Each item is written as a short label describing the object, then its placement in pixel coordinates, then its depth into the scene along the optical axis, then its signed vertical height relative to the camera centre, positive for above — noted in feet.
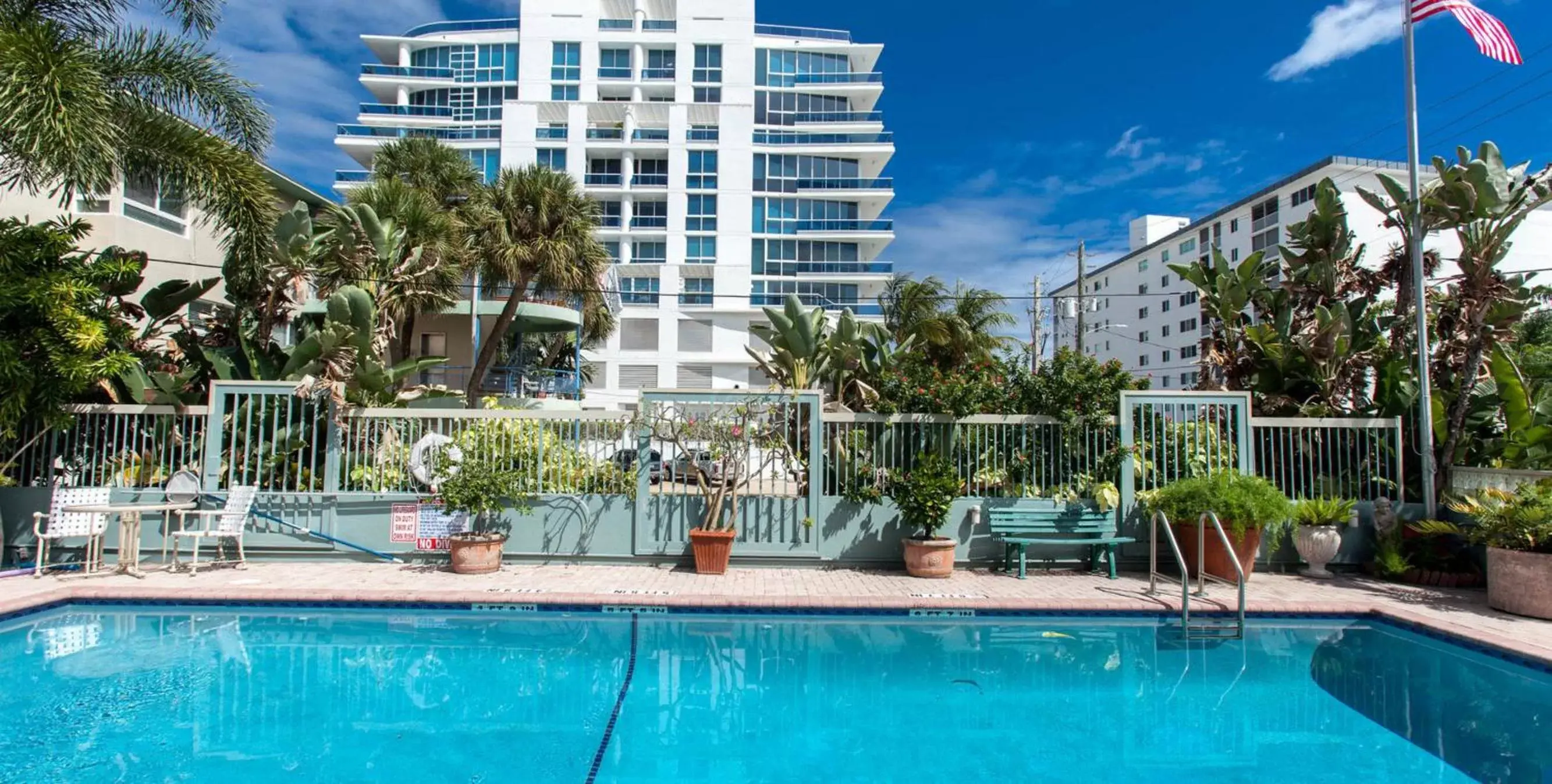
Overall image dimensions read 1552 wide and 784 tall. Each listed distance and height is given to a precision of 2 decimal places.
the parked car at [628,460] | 34.55 -0.89
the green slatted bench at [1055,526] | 32.50 -3.33
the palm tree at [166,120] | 29.84 +14.38
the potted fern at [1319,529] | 31.71 -3.24
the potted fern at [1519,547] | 25.52 -3.21
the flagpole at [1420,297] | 32.35 +6.51
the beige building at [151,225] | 43.78 +12.83
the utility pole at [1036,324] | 96.84 +15.29
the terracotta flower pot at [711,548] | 31.42 -4.30
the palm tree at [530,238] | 64.23 +16.81
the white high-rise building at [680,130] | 151.33 +60.83
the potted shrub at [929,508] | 31.17 -2.54
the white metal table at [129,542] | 30.42 -4.20
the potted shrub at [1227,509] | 29.32 -2.33
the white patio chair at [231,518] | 30.76 -3.30
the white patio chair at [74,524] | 29.78 -3.49
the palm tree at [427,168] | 69.26 +24.10
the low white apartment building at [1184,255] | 151.84 +46.80
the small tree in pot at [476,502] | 31.17 -2.54
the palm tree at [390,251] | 40.34 +10.13
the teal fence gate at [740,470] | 32.99 -1.19
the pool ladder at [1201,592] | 24.20 -5.03
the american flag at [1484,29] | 32.32 +17.57
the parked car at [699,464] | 33.04 -1.04
